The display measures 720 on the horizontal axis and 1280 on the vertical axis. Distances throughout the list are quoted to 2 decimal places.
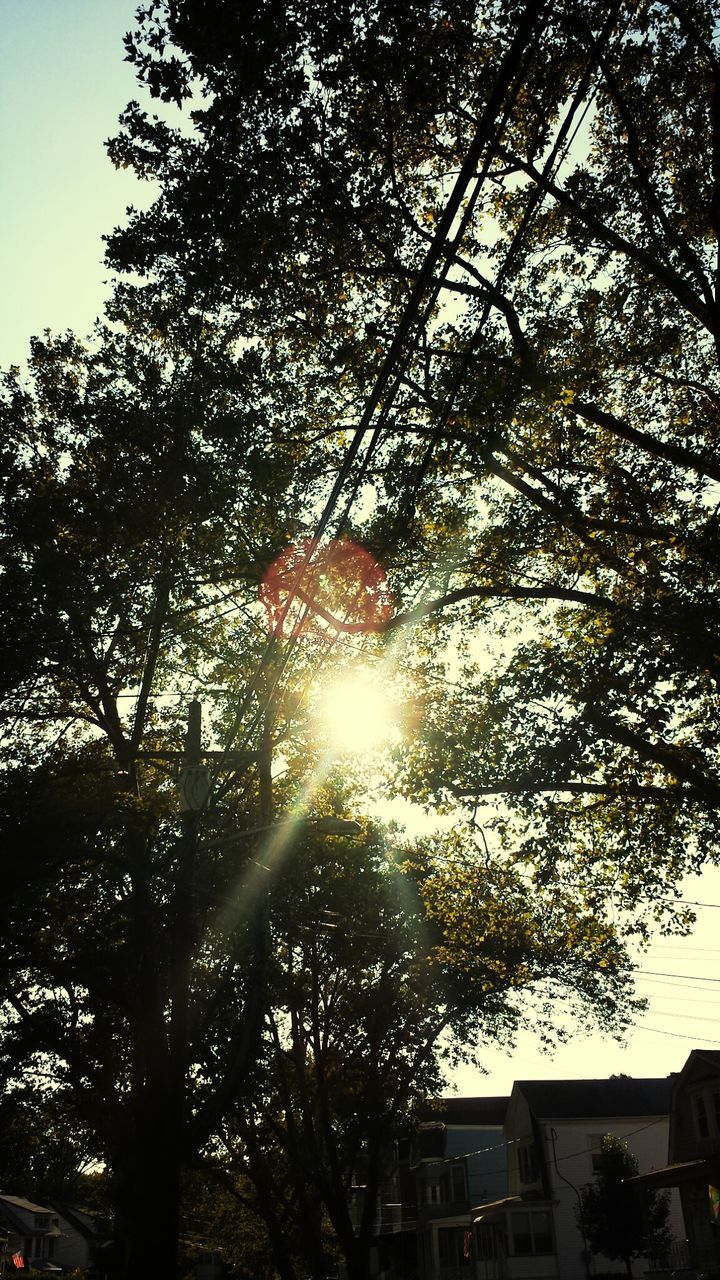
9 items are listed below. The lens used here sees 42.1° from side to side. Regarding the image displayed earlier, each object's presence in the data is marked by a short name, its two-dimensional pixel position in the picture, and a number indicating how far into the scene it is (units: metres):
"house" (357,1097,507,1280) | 57.78
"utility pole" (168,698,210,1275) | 15.86
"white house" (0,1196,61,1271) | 83.62
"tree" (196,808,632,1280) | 28.48
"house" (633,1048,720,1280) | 31.98
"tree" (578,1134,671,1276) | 39.19
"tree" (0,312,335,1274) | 13.76
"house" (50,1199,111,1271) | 93.94
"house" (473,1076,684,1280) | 44.88
